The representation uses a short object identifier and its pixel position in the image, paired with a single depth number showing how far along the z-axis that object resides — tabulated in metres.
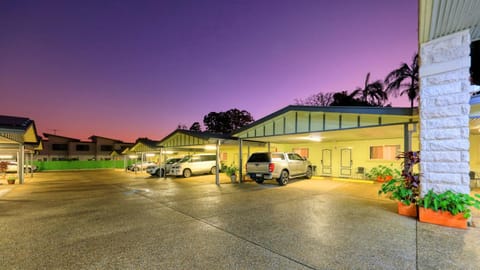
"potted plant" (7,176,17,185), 13.67
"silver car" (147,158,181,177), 17.35
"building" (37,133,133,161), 39.69
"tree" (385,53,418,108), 16.91
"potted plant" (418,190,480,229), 4.48
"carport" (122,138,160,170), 19.17
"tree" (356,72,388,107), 21.44
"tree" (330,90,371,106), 23.39
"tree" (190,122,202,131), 47.74
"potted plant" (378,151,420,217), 5.53
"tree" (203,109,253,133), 42.72
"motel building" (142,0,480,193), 4.62
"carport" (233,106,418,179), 7.27
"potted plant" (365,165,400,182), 12.30
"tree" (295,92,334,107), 31.56
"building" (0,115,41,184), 10.70
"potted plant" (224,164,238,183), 13.27
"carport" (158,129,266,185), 12.47
